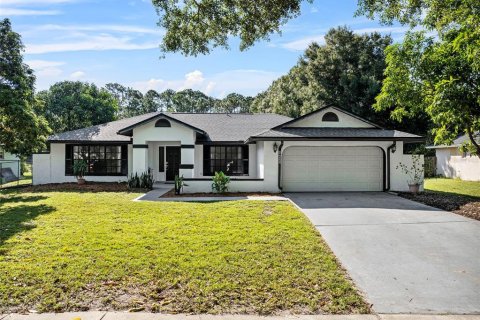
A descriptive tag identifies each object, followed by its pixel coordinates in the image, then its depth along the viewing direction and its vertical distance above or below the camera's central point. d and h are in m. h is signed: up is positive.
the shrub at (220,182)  14.83 -1.08
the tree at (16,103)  15.24 +2.62
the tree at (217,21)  9.31 +4.05
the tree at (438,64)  9.99 +3.17
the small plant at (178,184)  14.69 -1.15
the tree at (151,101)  83.62 +14.69
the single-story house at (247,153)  15.34 +0.27
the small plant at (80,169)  18.15 -0.58
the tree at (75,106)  37.38 +6.10
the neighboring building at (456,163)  22.28 -0.51
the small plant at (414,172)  15.00 -0.72
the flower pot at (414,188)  14.91 -1.42
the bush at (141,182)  16.64 -1.19
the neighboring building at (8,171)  26.24 -0.94
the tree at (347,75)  30.11 +7.84
